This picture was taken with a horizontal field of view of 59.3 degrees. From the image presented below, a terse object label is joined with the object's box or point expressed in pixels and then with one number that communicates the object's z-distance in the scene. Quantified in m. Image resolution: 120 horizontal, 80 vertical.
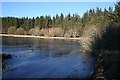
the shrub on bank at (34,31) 54.35
